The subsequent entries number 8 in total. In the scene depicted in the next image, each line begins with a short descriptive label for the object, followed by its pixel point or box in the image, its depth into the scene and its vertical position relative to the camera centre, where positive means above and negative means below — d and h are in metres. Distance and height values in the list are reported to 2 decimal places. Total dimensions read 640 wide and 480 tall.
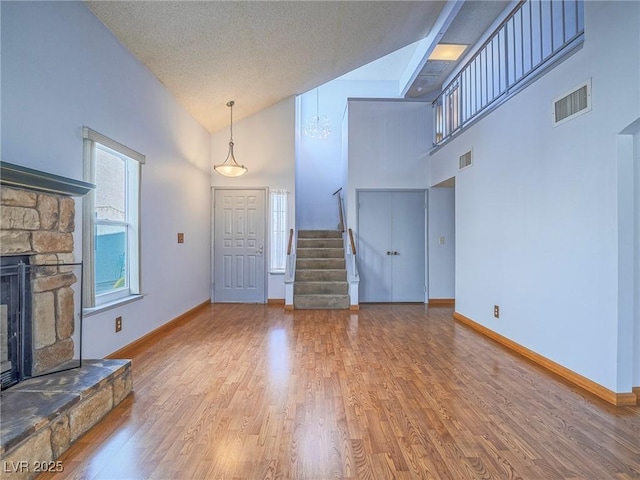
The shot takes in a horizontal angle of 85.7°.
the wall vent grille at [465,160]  4.54 +1.11
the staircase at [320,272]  5.64 -0.54
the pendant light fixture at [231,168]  5.31 +1.13
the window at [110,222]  2.87 +0.18
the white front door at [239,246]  6.20 -0.08
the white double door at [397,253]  6.15 -0.19
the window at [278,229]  6.21 +0.22
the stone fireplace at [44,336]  1.66 -0.62
